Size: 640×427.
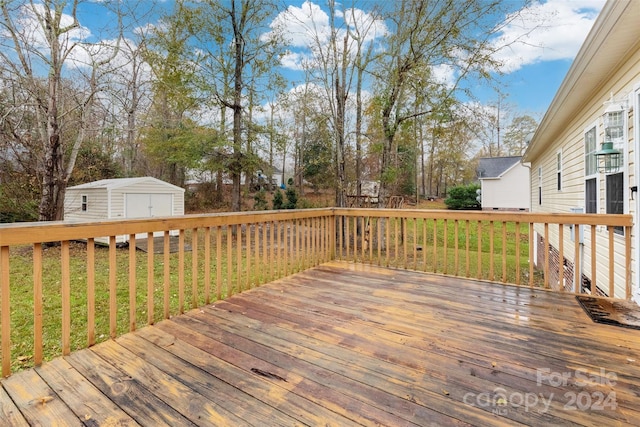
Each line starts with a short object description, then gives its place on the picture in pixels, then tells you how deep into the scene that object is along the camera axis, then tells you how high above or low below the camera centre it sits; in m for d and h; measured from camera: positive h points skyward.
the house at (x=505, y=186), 18.89 +1.43
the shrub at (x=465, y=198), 18.91 +0.71
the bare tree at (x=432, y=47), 7.23 +3.98
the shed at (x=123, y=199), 9.54 +0.42
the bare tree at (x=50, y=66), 7.45 +3.68
